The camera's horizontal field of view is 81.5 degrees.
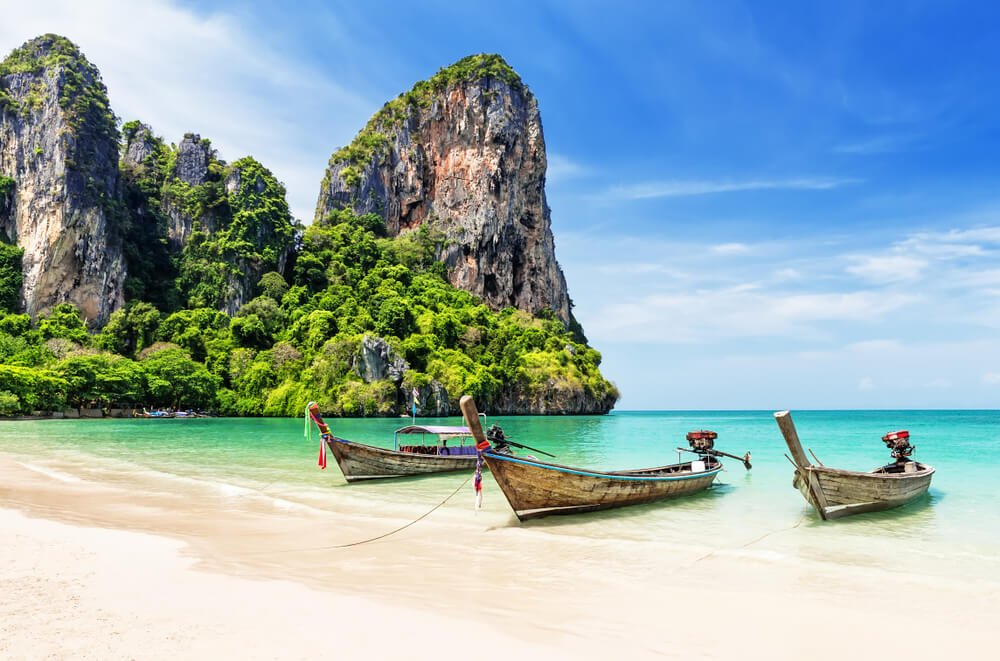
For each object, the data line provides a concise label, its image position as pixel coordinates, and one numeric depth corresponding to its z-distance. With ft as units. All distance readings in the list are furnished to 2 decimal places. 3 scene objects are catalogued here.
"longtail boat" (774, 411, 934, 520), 36.65
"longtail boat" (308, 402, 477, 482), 52.83
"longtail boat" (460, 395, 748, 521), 34.78
